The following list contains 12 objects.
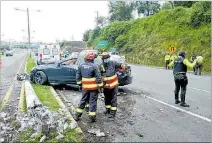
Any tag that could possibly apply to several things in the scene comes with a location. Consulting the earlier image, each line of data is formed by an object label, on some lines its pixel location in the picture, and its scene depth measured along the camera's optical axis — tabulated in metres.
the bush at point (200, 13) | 21.84
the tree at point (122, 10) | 44.41
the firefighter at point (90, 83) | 4.89
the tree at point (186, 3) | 28.47
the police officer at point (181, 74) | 6.28
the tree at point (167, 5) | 34.17
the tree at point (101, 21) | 47.47
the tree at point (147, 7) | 39.01
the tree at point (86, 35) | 52.84
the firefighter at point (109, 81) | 5.32
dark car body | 7.95
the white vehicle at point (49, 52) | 17.64
